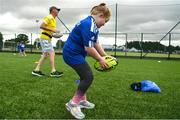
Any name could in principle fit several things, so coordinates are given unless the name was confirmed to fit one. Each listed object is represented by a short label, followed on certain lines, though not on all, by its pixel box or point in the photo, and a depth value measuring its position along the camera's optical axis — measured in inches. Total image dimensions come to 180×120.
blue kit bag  121.7
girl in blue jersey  80.1
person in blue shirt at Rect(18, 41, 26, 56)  609.1
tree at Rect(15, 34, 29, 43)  682.1
